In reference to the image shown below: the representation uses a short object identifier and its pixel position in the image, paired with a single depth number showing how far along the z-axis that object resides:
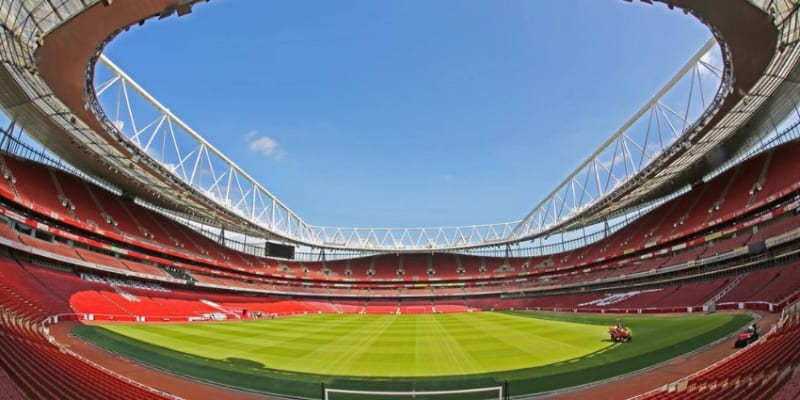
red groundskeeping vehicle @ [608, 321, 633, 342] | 21.23
